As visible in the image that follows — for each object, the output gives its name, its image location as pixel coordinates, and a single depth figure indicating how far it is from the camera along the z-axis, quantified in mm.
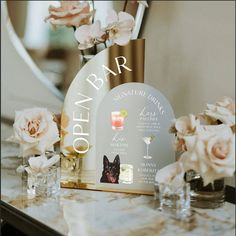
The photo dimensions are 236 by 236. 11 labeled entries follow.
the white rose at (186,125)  1093
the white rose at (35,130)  1208
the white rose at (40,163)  1205
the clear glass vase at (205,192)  1127
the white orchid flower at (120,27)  1231
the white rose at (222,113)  1085
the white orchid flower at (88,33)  1268
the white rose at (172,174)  1075
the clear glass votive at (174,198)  1085
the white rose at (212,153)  1014
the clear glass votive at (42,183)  1221
